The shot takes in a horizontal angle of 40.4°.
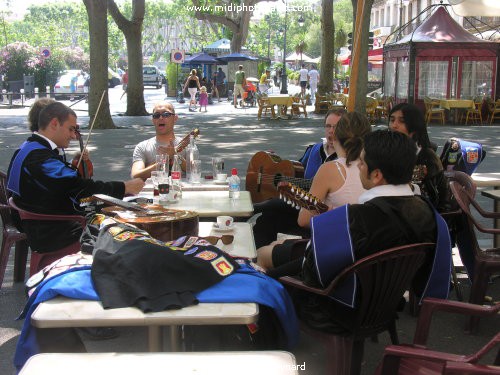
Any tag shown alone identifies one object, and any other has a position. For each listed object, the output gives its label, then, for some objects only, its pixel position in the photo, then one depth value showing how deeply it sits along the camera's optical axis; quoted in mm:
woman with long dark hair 4543
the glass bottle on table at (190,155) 5441
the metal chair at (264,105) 20734
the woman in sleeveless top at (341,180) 4020
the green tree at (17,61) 33875
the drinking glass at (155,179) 4627
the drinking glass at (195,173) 5379
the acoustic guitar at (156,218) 3326
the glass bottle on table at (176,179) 4629
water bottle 4707
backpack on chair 5656
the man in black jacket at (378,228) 2957
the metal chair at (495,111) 19609
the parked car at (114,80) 44256
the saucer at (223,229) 3796
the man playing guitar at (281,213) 5227
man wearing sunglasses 5520
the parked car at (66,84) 32875
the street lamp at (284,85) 34625
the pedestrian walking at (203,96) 25125
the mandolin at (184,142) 5449
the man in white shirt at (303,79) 30750
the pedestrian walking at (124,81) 32450
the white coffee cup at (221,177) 5496
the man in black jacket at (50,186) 4254
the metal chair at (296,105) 21528
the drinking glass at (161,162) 4977
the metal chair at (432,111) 19328
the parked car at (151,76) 46344
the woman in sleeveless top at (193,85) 25555
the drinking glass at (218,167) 5586
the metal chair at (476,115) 19562
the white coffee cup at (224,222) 3842
